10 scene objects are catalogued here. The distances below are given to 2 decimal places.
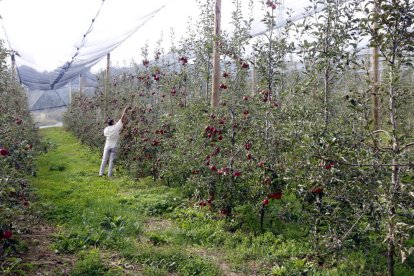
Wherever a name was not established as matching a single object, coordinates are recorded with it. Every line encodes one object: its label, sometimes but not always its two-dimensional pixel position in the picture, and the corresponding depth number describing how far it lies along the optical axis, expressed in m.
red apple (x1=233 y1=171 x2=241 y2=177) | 4.49
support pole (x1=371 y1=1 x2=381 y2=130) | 5.66
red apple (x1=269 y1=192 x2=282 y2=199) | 4.16
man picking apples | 8.08
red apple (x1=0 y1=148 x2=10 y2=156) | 3.19
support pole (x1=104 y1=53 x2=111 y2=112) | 12.27
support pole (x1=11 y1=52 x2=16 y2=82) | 12.16
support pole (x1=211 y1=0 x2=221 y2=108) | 6.43
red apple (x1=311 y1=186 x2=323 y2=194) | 3.03
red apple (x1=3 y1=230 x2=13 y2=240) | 2.90
